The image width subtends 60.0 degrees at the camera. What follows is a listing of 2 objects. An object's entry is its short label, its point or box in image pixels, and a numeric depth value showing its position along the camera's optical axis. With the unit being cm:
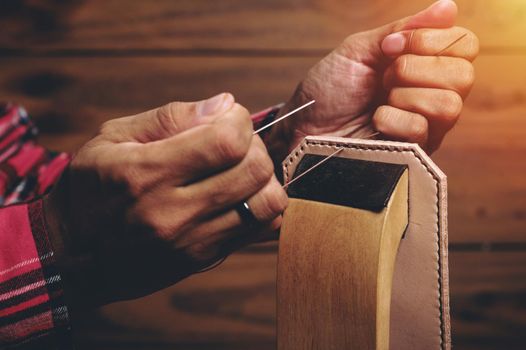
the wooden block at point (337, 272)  42
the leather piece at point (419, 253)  46
